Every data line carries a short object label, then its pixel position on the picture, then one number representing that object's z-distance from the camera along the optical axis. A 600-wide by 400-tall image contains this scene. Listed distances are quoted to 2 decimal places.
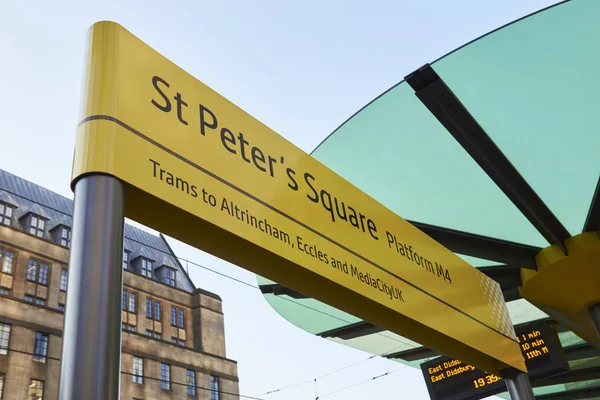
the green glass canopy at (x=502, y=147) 4.55
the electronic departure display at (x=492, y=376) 7.16
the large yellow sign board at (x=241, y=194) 2.20
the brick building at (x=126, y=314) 37.69
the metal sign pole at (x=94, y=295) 1.67
